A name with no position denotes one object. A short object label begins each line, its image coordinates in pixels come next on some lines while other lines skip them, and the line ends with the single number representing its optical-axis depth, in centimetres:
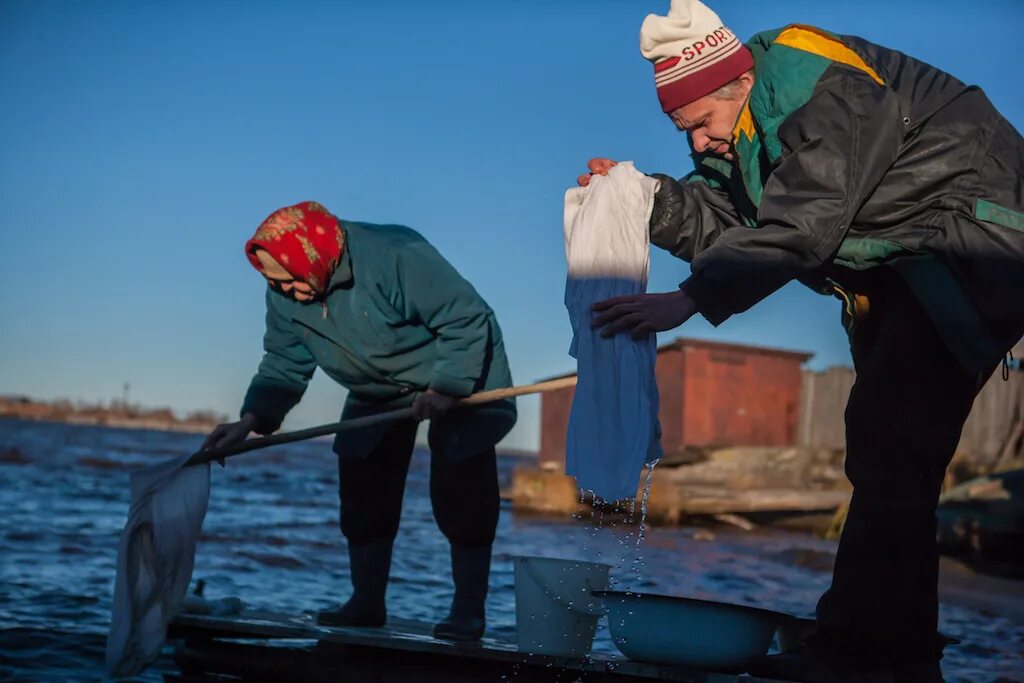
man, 289
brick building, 2381
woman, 449
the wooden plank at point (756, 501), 1794
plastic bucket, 393
